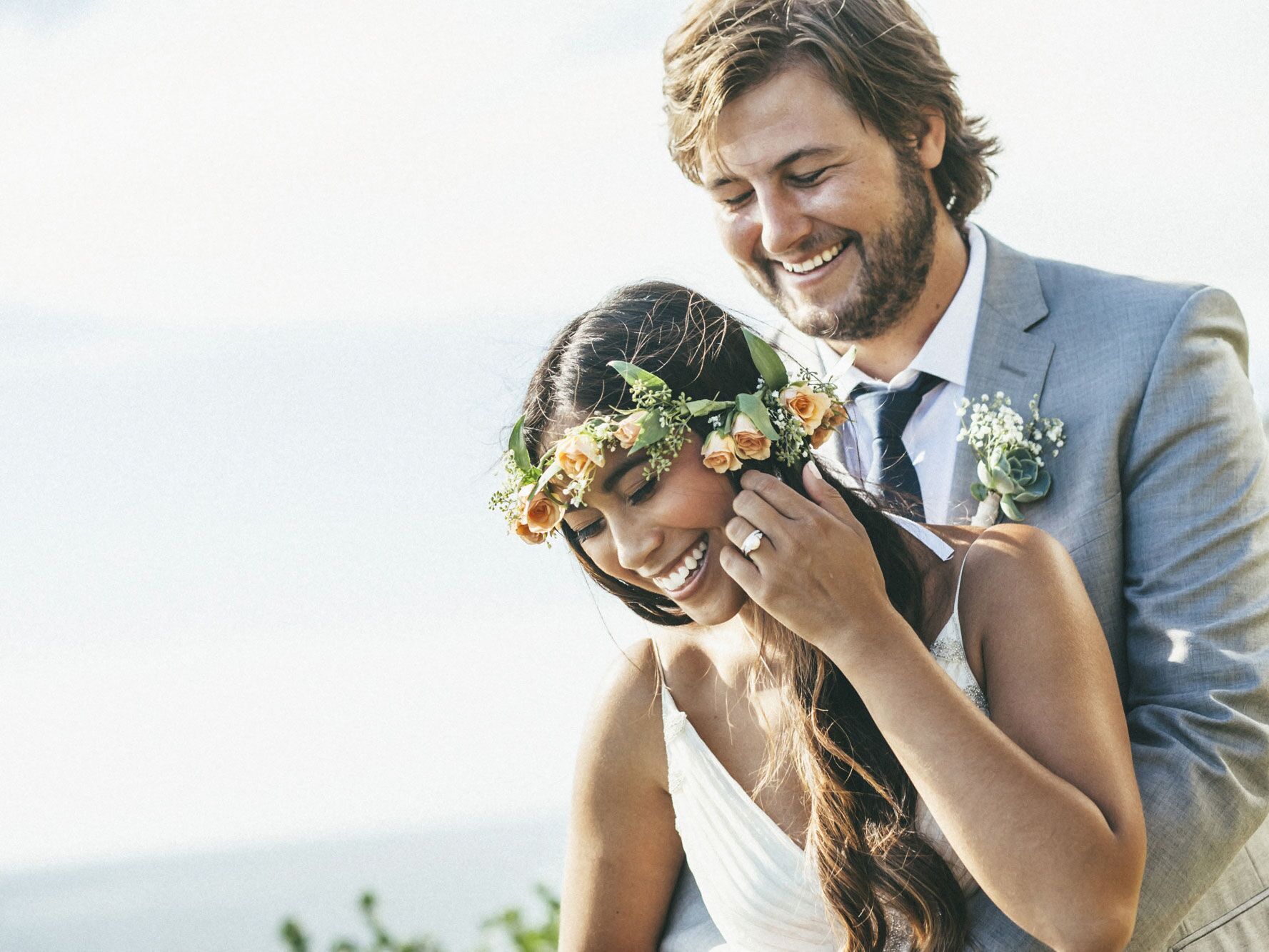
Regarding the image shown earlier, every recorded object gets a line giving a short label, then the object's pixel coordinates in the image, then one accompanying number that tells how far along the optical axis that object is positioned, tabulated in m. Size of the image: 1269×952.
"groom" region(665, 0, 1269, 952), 3.57
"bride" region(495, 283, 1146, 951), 2.88
